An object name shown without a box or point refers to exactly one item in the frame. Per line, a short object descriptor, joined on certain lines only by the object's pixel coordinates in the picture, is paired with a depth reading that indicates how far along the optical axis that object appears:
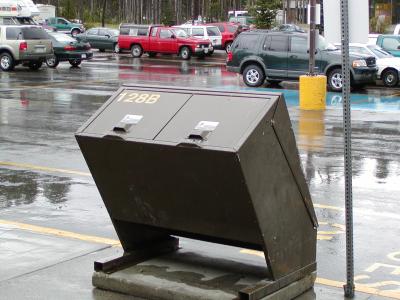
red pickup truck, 40.09
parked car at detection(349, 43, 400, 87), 25.78
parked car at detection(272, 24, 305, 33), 43.28
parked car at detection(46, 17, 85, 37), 59.88
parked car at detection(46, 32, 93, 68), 33.12
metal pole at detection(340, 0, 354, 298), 5.74
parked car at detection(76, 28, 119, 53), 45.28
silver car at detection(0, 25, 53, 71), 30.67
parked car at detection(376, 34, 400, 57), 28.63
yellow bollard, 18.66
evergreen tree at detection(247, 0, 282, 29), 43.81
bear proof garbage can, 5.17
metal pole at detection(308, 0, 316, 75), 19.02
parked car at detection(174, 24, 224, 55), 43.19
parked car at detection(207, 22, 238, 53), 45.41
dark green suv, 24.05
